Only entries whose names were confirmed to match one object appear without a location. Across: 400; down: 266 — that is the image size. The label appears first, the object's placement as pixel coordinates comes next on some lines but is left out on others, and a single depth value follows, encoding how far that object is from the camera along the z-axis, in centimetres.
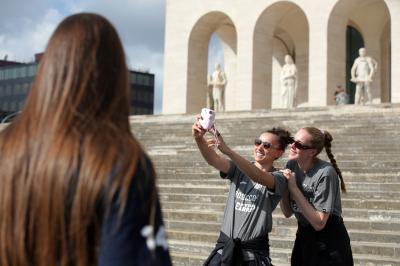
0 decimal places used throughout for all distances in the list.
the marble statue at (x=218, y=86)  2392
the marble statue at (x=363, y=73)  2073
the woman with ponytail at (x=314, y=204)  341
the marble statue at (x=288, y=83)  2234
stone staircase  765
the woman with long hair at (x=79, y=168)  134
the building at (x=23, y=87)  6894
